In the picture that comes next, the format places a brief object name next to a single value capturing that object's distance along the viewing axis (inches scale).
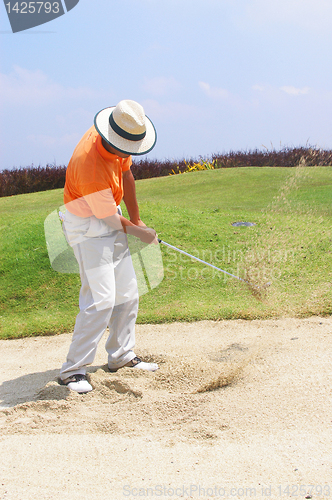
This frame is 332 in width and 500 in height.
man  116.9
